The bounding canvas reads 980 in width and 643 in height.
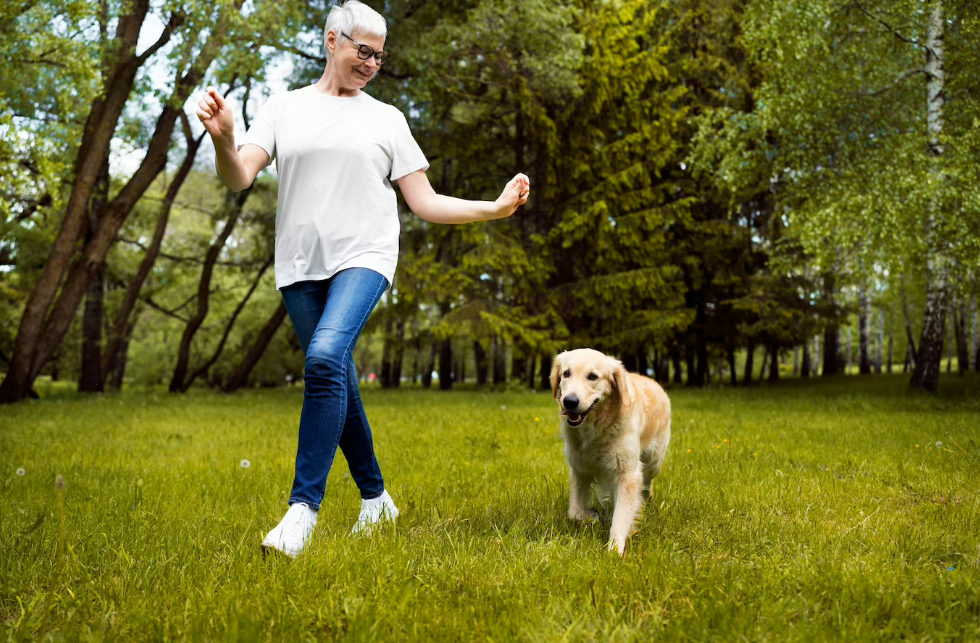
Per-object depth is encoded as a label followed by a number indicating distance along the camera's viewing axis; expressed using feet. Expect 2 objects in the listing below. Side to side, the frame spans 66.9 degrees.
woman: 10.72
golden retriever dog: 11.90
